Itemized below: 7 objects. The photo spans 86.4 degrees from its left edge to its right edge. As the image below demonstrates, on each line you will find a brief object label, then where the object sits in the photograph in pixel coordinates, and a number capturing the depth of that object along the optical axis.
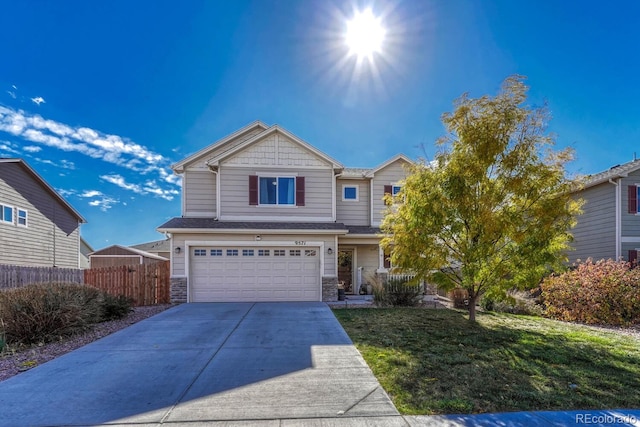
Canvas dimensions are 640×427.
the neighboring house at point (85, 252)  27.03
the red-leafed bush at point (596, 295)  9.38
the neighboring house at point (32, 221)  16.38
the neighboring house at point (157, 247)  30.09
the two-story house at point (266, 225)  13.47
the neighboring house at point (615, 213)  13.91
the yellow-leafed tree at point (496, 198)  7.72
